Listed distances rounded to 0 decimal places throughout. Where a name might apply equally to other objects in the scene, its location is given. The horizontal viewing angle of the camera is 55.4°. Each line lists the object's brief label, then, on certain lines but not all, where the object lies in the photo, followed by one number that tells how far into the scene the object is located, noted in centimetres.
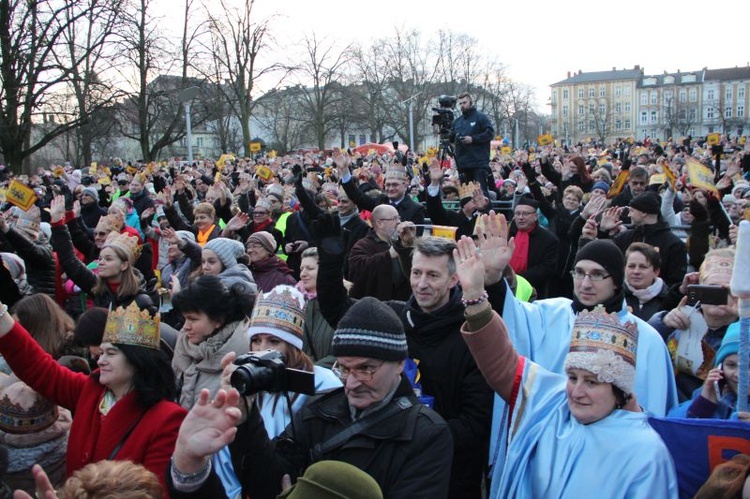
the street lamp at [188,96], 1876
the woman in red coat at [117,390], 299
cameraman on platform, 1080
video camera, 1121
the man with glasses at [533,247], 716
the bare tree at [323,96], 5172
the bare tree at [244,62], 4012
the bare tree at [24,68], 2239
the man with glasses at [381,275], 553
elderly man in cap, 247
